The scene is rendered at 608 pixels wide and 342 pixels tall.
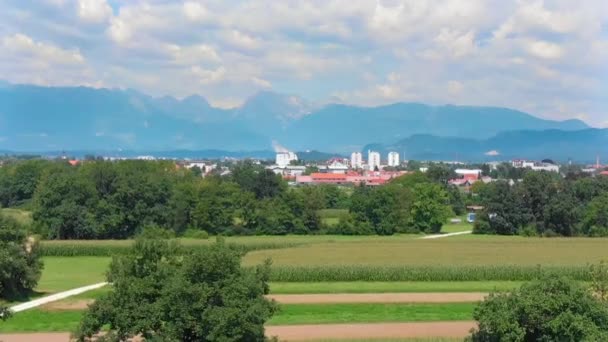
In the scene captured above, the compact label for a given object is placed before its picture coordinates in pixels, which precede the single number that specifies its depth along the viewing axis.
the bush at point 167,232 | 64.53
